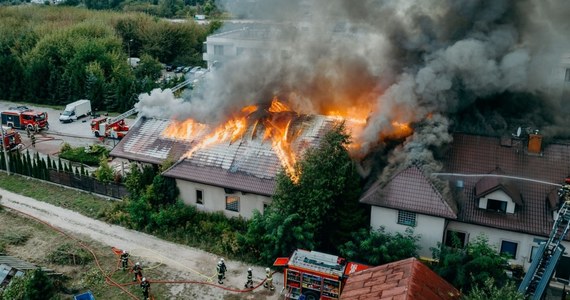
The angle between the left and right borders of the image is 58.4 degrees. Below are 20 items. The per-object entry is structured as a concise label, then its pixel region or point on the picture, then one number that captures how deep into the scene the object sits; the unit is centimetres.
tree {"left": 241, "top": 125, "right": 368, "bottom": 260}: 2416
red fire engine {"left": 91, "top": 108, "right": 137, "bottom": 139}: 4291
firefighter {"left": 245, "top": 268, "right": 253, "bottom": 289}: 2303
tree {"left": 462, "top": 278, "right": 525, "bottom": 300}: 1508
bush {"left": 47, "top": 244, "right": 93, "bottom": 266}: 2528
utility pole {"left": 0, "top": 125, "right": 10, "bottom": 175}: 3627
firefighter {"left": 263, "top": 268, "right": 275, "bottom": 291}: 2278
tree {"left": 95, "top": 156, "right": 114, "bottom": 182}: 3309
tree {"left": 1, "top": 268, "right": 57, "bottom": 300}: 2061
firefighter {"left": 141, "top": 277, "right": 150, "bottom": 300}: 2220
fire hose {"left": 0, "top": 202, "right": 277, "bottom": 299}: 2302
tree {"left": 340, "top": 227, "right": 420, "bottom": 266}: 2311
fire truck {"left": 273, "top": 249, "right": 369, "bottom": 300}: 2133
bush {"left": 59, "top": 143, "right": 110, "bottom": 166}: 3838
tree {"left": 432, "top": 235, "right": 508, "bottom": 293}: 2162
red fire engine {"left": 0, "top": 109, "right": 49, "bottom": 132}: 4641
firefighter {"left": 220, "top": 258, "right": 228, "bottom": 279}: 2333
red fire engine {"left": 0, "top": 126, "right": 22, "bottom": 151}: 4012
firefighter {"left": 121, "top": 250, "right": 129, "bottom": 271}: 2458
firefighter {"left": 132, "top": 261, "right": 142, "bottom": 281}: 2342
